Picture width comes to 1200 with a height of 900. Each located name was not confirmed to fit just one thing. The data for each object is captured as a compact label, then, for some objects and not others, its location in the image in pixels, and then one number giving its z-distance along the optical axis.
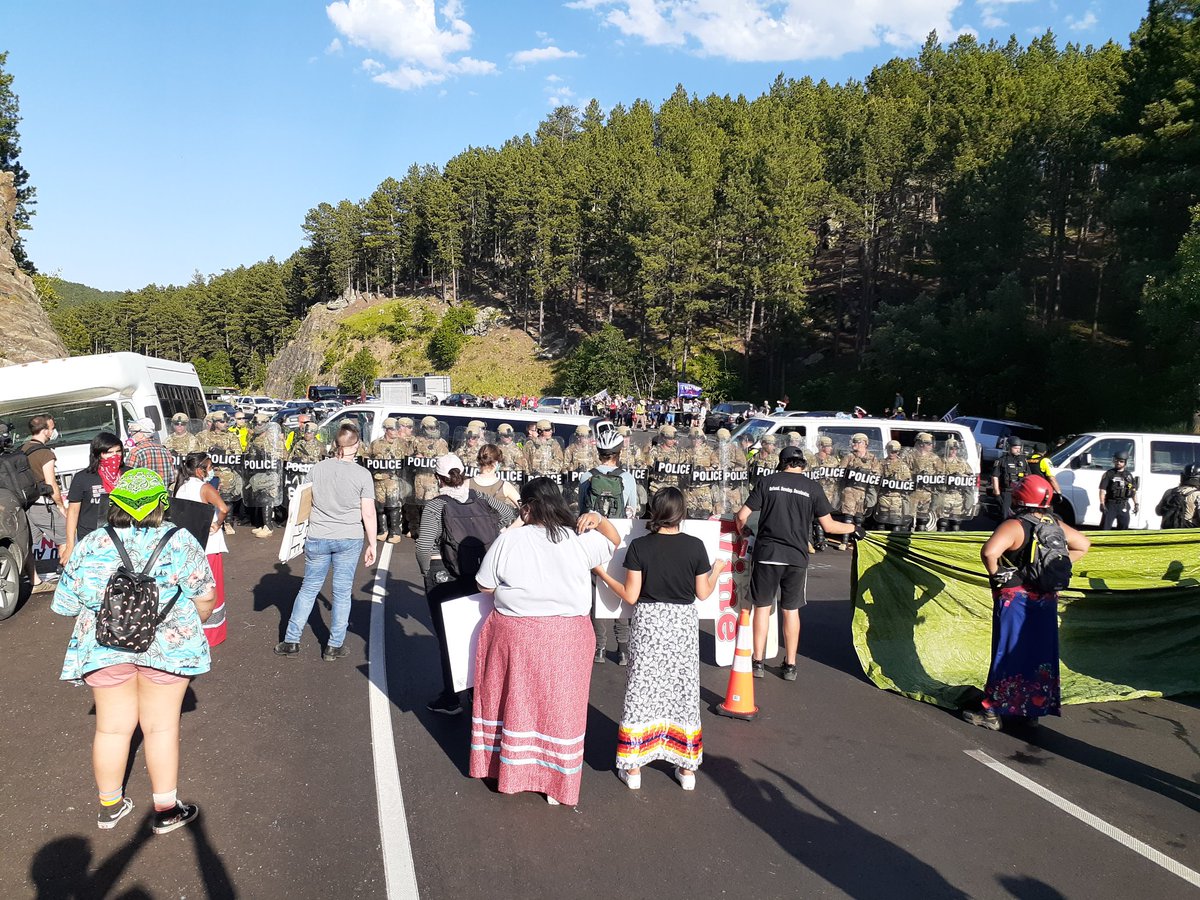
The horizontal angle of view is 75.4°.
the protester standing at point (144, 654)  3.72
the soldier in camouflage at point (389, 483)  12.42
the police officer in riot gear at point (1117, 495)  11.52
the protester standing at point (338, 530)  6.38
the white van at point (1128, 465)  12.85
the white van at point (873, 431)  13.56
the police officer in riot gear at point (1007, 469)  13.21
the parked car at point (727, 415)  36.56
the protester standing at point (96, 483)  7.24
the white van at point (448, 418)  13.45
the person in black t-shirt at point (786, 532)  6.32
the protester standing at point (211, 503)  6.23
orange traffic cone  5.66
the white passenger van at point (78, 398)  12.29
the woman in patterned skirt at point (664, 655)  4.51
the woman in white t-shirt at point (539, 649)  4.19
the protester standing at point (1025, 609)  5.45
